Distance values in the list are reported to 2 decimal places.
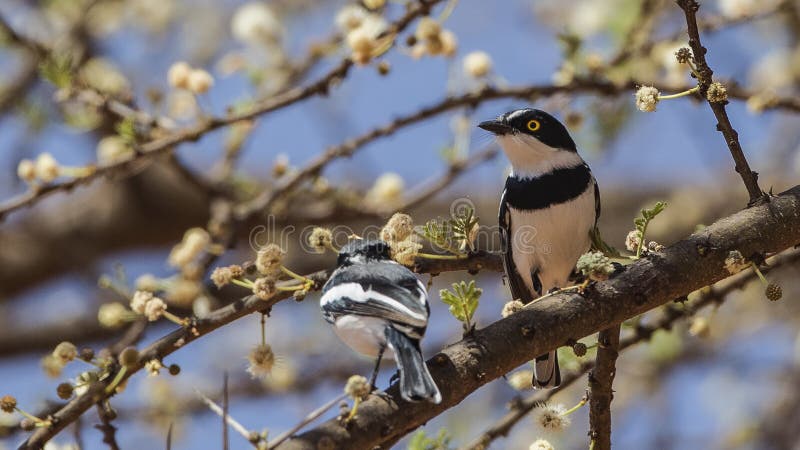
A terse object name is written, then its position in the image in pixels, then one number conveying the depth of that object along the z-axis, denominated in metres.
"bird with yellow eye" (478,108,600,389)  6.80
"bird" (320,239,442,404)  4.53
